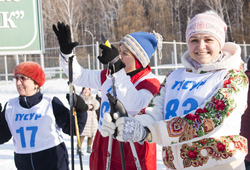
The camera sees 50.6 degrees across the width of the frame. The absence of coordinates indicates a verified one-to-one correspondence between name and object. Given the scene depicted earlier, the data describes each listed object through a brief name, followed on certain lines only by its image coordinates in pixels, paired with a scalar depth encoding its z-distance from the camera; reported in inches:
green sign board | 150.5
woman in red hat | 90.0
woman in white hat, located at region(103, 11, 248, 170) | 50.3
